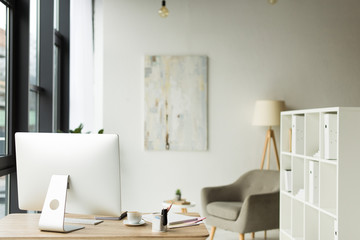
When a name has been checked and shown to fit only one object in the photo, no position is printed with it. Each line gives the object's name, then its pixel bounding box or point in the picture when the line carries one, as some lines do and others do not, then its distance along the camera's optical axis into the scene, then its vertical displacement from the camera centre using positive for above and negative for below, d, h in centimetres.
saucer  261 -61
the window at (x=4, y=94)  381 +18
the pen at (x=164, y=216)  249 -54
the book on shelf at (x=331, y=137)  359 -16
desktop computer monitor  244 -29
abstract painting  597 +21
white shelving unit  335 -48
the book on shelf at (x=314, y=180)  386 -53
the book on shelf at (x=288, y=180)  459 -63
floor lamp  565 +5
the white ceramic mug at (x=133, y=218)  263 -58
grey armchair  478 -97
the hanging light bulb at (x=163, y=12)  492 +110
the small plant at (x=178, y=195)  532 -91
